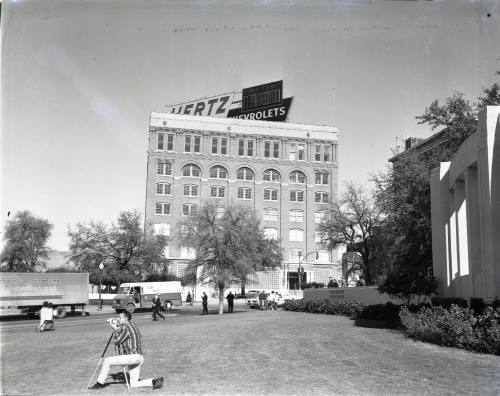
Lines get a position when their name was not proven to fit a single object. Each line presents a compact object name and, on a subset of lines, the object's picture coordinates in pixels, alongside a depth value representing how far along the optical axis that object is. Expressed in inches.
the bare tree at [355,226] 1711.4
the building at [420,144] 1215.9
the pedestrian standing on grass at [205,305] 1438.2
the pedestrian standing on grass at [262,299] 1741.8
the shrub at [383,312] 850.1
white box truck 1775.3
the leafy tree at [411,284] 834.8
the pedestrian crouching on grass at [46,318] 911.0
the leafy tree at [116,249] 2219.5
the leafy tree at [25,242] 2182.6
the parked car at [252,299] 1975.9
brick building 2741.1
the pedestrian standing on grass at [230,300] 1572.3
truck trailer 1364.4
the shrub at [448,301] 677.9
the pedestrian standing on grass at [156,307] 1224.3
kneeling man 366.9
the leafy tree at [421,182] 1072.2
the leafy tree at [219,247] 1469.0
